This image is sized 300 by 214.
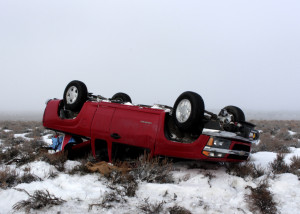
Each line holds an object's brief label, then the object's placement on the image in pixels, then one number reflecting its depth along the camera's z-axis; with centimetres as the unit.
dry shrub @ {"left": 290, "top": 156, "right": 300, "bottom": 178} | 403
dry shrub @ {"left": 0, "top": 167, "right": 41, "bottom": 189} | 351
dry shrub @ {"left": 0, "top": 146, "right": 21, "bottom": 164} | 516
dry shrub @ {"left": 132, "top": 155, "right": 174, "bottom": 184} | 371
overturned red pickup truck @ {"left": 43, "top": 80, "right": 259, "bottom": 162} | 383
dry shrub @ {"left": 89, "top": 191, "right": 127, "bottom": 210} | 291
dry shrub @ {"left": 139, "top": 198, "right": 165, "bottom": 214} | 283
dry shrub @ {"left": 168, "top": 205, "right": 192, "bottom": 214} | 283
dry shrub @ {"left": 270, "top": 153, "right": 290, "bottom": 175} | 414
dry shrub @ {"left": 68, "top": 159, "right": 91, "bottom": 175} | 395
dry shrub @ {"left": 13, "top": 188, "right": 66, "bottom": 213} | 279
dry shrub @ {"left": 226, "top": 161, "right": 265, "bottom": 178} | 398
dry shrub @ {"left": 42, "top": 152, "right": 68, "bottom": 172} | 438
